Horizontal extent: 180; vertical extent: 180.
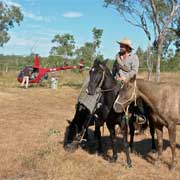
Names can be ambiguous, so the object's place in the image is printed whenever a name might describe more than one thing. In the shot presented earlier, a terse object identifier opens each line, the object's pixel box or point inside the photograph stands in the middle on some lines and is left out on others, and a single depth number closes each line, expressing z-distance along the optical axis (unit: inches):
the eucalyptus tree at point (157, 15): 714.2
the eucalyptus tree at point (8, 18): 1530.5
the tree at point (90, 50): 1645.8
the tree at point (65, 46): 1914.4
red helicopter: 869.8
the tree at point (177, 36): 785.7
